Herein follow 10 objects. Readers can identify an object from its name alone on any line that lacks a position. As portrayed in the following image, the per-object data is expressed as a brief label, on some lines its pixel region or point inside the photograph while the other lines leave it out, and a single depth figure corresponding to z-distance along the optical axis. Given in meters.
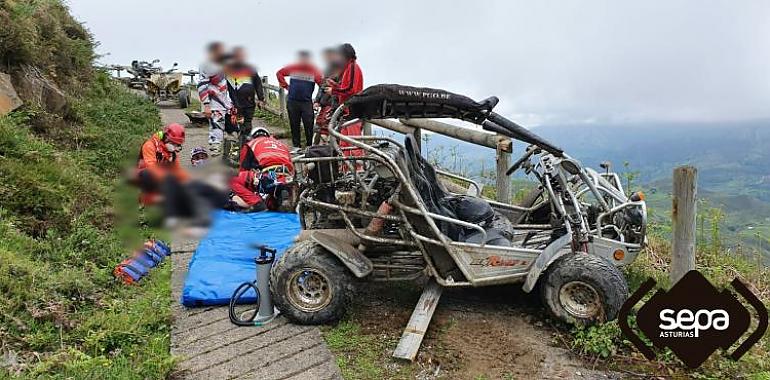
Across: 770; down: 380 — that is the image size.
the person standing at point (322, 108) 7.26
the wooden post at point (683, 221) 4.03
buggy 4.17
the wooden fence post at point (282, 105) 12.87
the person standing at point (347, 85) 7.09
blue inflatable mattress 4.68
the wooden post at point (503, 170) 6.32
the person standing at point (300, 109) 7.91
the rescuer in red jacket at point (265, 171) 5.45
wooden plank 3.83
